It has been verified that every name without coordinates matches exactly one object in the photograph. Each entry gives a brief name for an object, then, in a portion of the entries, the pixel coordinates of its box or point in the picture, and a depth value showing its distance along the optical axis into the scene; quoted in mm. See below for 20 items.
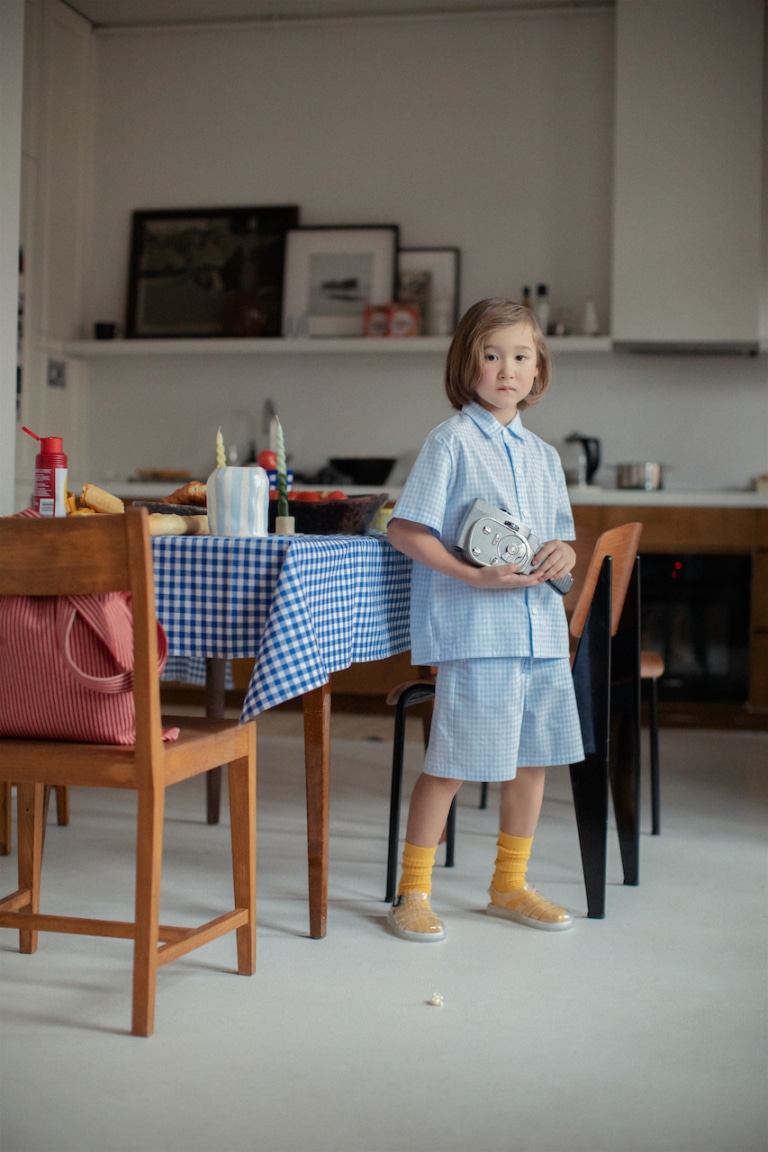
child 1938
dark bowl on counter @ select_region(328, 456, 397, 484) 4594
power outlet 4914
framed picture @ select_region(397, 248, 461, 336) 4816
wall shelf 4543
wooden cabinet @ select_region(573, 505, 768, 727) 4211
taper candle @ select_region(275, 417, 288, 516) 2100
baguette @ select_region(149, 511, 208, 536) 1870
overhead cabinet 4348
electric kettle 4551
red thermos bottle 1953
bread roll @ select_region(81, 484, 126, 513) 2068
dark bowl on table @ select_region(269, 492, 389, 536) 2219
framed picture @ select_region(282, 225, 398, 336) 4863
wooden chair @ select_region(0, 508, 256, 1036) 1439
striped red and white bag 1481
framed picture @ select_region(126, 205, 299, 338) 4922
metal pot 4484
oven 4242
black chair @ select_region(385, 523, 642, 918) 2100
